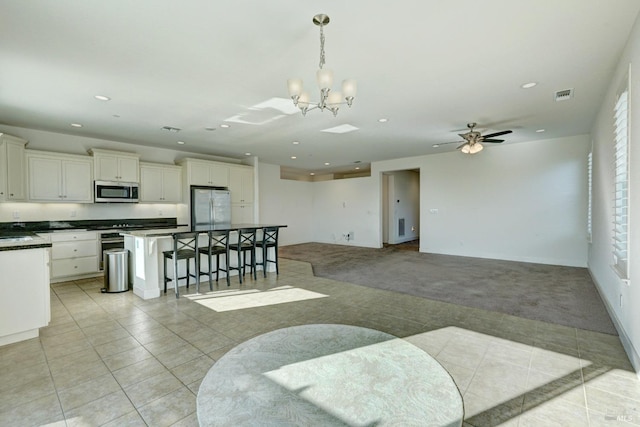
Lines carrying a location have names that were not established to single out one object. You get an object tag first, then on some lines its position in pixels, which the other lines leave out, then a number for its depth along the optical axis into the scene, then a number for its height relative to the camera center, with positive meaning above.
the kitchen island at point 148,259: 4.27 -0.71
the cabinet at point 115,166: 5.63 +0.97
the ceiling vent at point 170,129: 5.14 +1.54
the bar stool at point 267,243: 5.49 -0.61
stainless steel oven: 5.52 -0.53
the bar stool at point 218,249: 4.66 -0.62
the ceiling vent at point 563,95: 3.70 +1.51
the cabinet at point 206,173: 6.77 +0.99
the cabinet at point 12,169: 4.54 +0.74
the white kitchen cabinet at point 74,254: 5.06 -0.73
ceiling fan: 5.05 +1.23
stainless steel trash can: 4.55 -0.91
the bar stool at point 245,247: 5.13 -0.63
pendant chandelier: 2.29 +1.08
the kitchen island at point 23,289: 2.79 -0.75
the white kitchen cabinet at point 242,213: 7.72 -0.02
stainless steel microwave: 5.61 +0.44
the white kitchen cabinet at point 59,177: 5.02 +0.67
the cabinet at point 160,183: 6.29 +0.68
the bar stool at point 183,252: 4.27 -0.61
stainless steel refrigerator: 6.80 +0.14
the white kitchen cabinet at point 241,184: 7.61 +0.78
